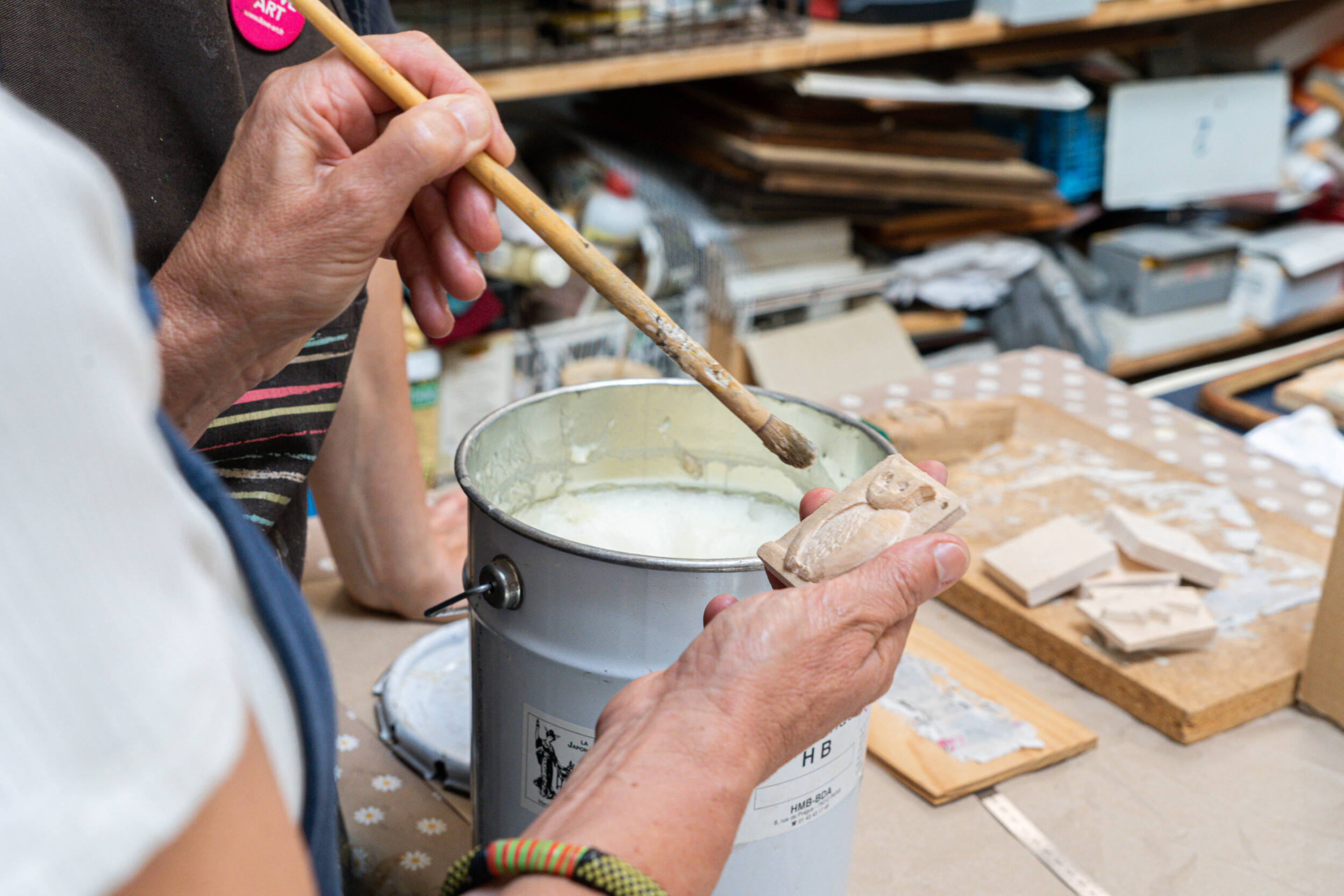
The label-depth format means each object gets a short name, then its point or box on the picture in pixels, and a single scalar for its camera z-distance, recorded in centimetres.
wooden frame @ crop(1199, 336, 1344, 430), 170
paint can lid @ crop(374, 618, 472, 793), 98
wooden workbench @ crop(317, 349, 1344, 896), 89
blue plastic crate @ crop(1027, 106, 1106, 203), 254
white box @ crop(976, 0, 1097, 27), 210
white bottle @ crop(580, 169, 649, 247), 195
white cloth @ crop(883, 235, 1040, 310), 238
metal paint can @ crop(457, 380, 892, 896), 63
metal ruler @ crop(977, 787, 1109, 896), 88
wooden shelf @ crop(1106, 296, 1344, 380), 262
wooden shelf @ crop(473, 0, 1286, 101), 168
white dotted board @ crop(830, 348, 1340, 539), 144
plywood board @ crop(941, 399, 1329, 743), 103
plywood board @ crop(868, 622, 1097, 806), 96
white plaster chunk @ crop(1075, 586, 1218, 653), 105
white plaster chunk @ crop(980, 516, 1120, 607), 115
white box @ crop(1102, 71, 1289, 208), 258
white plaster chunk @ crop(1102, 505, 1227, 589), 116
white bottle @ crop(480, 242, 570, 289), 180
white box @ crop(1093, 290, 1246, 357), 256
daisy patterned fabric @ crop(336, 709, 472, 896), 89
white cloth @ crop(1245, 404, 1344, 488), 157
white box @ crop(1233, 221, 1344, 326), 261
